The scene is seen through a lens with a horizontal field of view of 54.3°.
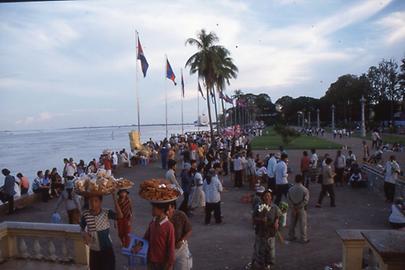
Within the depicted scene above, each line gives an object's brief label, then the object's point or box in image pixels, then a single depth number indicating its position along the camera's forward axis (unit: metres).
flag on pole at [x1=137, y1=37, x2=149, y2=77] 27.77
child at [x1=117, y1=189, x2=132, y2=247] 7.09
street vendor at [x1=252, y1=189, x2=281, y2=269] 7.14
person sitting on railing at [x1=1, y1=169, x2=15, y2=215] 13.38
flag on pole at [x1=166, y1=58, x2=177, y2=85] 32.75
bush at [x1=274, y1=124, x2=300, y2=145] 37.88
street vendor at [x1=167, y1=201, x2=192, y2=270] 5.10
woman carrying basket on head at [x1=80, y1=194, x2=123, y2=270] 4.97
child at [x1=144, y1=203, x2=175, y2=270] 4.64
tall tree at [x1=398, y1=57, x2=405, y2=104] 66.83
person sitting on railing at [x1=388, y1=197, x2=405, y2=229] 9.39
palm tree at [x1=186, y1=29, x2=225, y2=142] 40.62
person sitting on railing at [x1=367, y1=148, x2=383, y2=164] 19.69
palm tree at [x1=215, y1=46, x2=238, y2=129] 42.37
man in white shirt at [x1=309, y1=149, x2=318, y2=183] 16.97
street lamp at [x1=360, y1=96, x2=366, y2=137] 53.76
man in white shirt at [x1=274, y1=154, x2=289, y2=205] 12.14
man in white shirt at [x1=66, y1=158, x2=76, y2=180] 17.26
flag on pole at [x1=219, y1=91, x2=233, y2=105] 47.97
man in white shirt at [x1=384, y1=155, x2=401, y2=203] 12.59
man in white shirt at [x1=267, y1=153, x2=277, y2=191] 14.14
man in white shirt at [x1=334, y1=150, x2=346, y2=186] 16.34
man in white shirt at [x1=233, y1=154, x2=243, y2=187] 16.80
